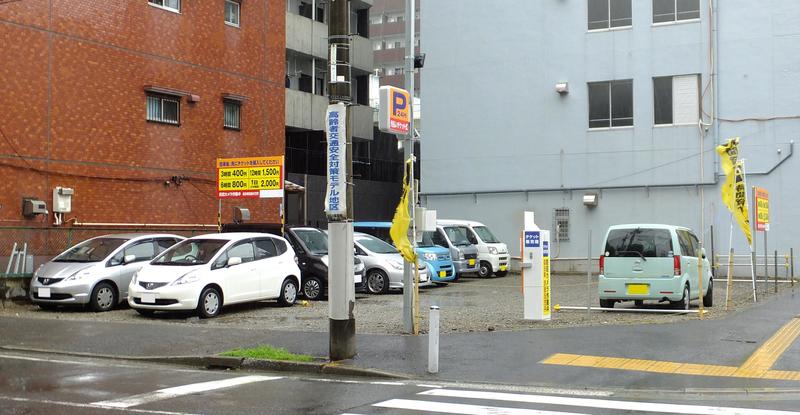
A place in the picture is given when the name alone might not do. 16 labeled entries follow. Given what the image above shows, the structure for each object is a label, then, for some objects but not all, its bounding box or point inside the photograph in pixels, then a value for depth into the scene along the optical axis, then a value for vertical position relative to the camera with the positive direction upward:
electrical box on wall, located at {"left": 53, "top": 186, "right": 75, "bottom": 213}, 20.11 +0.84
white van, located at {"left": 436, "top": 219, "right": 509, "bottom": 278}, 27.44 -0.73
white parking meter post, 14.46 -0.84
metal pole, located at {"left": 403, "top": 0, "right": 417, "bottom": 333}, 12.89 +1.28
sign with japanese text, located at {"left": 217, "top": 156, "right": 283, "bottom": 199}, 20.70 +1.41
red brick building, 19.61 +3.65
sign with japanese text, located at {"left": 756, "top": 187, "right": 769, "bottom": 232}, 20.86 +0.44
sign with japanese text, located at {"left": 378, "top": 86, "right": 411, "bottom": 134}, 12.52 +1.88
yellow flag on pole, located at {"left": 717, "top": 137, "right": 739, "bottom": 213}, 16.84 +1.38
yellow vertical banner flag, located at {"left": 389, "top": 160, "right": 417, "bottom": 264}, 12.46 -0.02
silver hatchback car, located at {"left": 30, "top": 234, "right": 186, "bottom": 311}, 16.53 -0.82
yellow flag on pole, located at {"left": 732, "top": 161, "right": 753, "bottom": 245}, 17.36 +0.43
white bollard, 9.91 -1.38
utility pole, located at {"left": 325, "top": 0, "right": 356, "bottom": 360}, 10.59 +0.25
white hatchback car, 15.31 -0.87
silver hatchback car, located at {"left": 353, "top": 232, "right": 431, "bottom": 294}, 20.73 -1.03
